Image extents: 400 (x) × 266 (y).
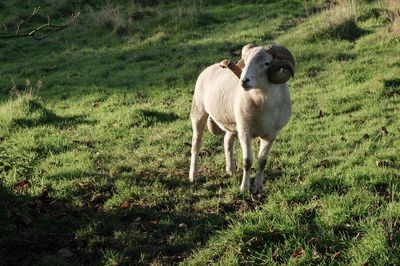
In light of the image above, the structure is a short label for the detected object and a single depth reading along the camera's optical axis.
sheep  6.16
